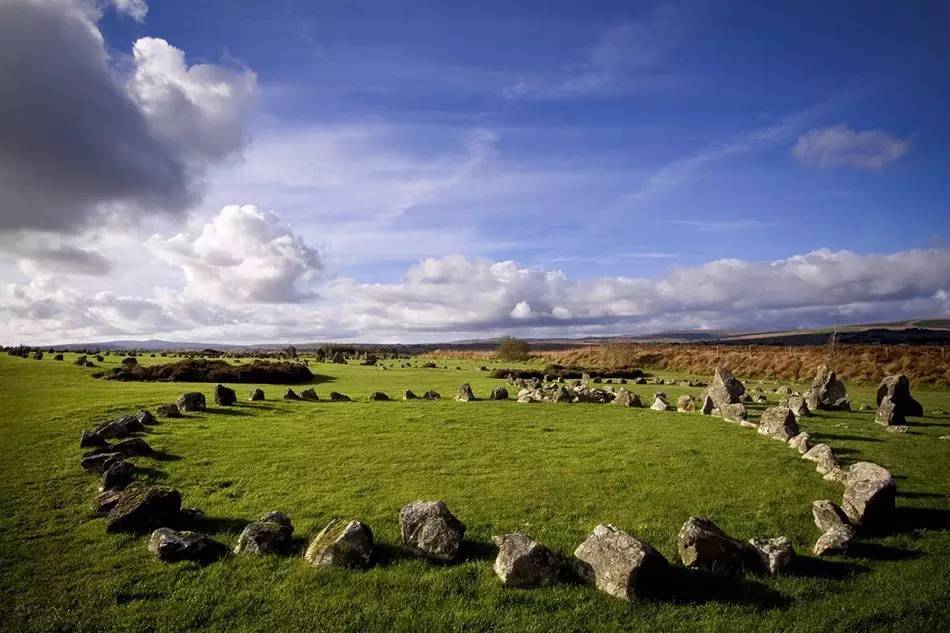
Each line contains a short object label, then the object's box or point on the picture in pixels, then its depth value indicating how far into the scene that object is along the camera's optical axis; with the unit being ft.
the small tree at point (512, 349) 368.68
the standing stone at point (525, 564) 30.27
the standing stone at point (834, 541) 34.53
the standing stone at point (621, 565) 29.22
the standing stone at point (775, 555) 32.09
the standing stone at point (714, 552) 32.17
